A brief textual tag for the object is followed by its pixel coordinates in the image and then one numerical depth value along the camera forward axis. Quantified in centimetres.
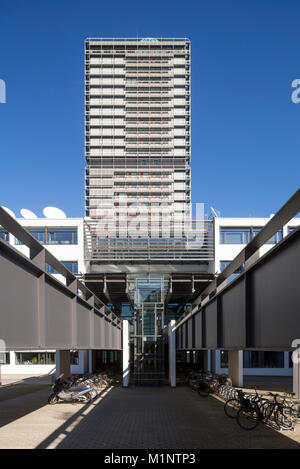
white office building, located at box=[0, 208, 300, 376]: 3700
